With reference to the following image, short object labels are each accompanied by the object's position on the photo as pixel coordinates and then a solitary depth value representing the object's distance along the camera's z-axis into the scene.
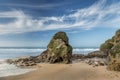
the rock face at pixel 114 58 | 7.09
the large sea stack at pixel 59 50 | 9.97
